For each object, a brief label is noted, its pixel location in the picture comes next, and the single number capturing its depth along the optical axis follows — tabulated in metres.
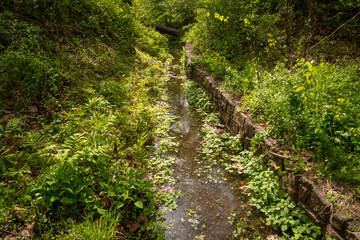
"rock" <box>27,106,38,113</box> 4.02
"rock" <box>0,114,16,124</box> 3.55
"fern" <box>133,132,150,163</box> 3.66
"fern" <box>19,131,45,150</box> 3.13
